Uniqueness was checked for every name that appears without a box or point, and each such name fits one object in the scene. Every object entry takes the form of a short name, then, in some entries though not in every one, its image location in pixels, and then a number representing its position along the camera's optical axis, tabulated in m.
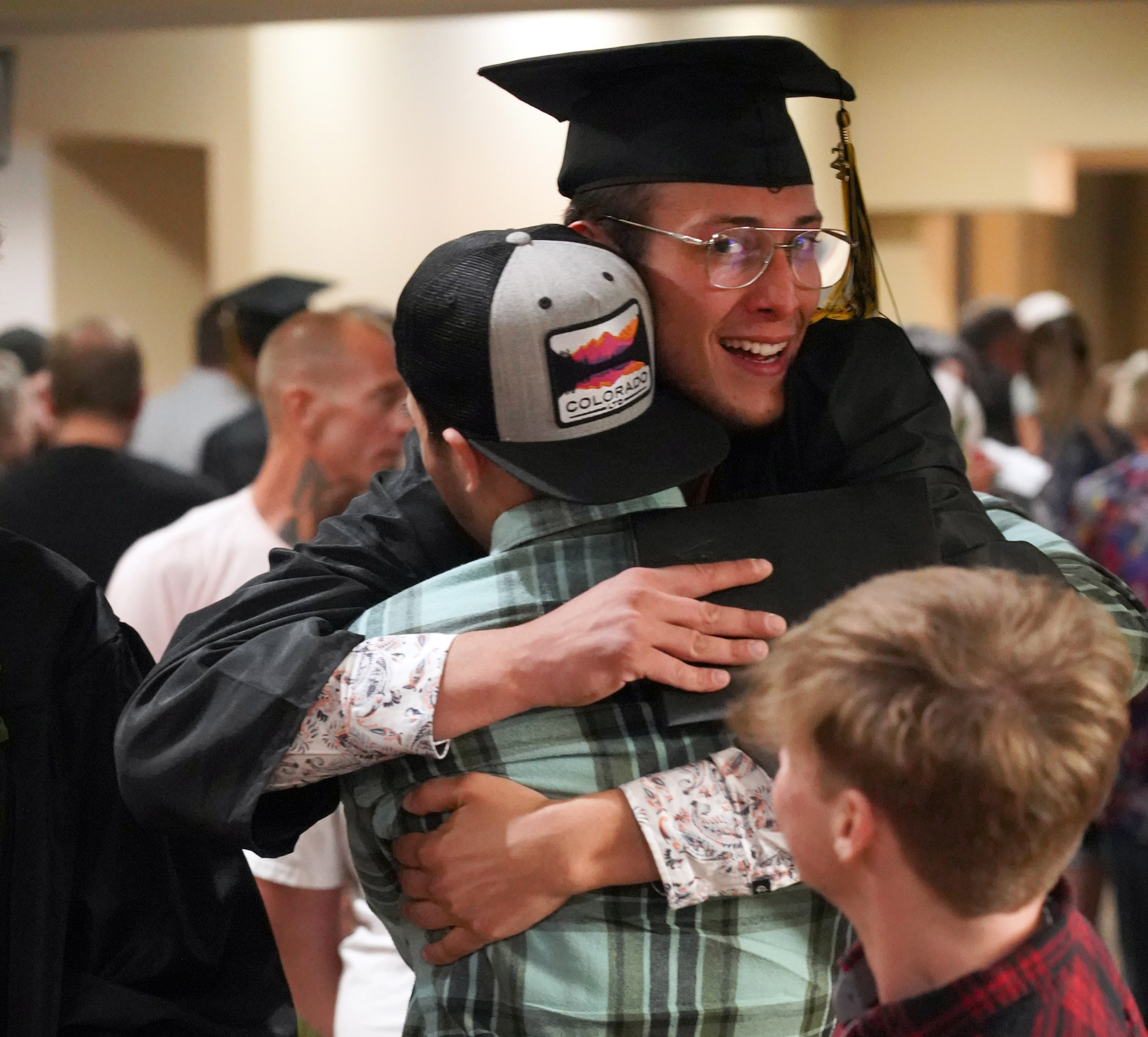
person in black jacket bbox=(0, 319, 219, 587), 4.47
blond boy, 2.08
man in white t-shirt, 3.15
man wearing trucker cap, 2.36
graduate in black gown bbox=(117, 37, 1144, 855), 2.36
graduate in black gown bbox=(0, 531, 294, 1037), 2.46
